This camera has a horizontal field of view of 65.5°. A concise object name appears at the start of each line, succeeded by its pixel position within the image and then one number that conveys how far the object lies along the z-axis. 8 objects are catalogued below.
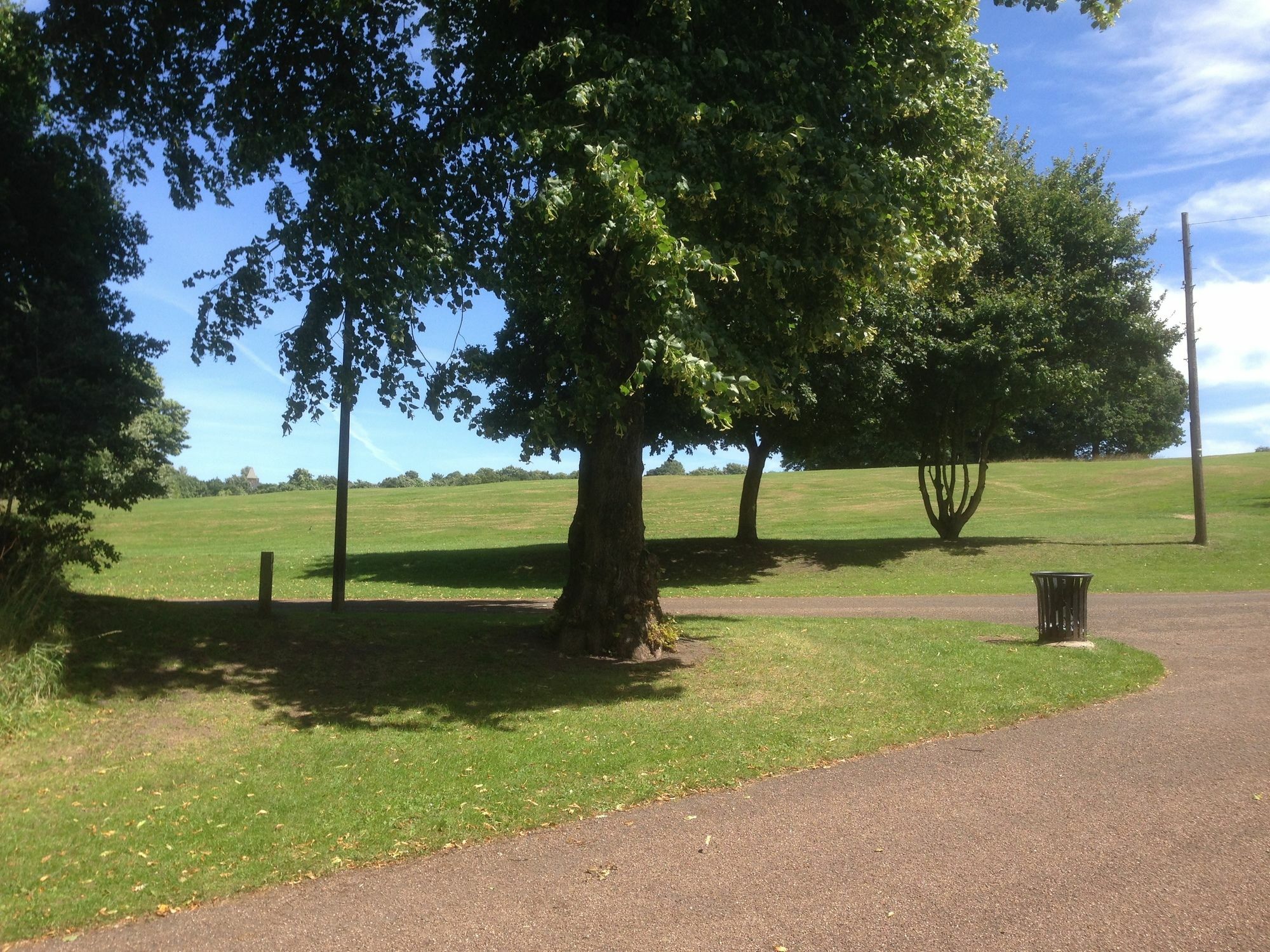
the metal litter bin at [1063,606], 12.05
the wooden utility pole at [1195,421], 24.38
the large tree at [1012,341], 24.50
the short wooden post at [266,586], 11.47
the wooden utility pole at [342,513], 13.33
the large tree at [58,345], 9.73
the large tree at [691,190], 9.02
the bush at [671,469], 88.60
